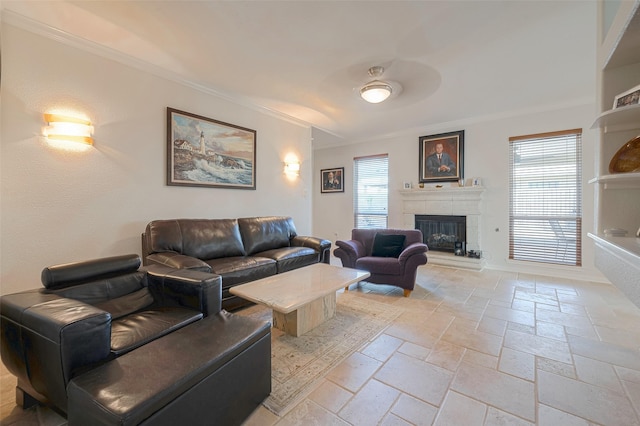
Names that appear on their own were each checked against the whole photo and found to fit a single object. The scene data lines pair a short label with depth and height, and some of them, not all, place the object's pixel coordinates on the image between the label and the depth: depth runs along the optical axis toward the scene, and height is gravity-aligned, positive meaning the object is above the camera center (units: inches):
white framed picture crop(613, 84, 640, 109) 52.4 +24.1
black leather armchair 46.5 -23.7
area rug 66.5 -44.3
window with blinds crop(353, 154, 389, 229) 241.6 +19.1
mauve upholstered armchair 131.7 -23.6
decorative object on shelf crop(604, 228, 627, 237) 61.1 -4.6
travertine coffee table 81.7 -26.9
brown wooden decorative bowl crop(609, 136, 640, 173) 58.6 +12.5
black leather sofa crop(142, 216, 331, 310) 108.1 -18.6
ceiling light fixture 128.3 +59.6
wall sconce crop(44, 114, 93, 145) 95.2 +30.0
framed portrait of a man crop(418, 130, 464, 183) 200.2 +42.2
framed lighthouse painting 132.0 +32.3
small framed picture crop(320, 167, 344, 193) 267.0 +32.8
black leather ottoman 38.8 -27.9
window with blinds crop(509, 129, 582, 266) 163.9 +9.7
